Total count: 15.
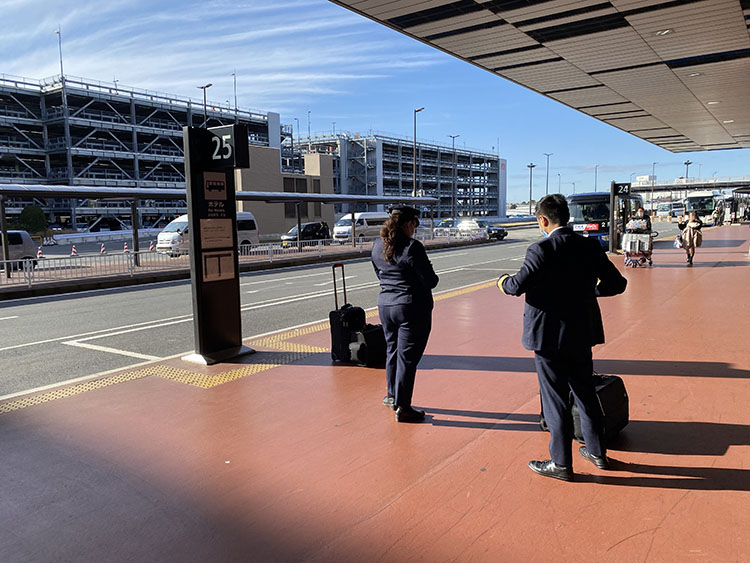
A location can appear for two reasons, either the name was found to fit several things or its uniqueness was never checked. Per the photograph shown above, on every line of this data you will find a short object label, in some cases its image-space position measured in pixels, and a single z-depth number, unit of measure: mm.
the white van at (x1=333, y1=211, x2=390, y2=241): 38438
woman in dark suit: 4387
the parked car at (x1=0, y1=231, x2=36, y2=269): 21797
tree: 46312
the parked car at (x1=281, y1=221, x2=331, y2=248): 35750
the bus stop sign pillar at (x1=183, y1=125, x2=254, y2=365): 6551
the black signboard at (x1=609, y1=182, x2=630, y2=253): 19906
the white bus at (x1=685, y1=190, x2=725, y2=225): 51844
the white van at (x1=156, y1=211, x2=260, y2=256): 24441
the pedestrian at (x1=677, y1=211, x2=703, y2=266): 16141
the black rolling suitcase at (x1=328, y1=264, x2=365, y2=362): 6387
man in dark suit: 3393
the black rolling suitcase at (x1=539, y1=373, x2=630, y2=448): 3930
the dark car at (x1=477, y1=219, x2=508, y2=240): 39559
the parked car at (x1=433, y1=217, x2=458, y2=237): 38478
